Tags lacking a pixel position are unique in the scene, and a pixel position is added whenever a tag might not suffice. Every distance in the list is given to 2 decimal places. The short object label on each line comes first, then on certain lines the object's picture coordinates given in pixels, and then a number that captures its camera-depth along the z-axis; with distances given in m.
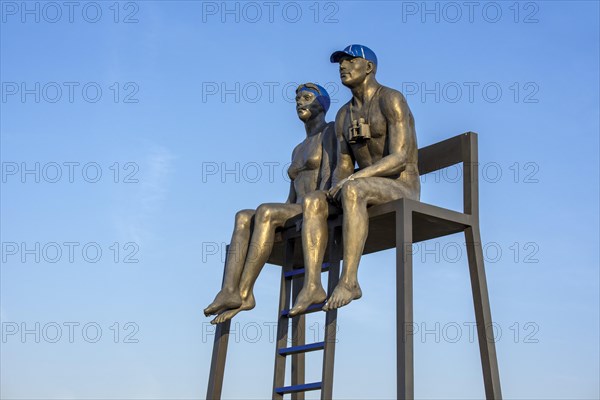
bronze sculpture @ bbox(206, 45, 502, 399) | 7.79
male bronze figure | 7.84
